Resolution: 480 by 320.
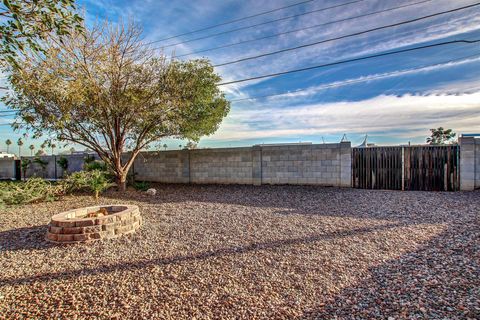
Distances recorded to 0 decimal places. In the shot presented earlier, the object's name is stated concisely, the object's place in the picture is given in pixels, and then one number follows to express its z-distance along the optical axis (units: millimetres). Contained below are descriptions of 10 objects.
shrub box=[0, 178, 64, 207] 7156
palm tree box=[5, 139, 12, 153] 27952
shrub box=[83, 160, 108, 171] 10302
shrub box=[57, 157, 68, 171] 13920
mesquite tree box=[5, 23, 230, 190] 6773
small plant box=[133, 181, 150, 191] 9800
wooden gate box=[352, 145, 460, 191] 7852
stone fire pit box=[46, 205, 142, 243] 4055
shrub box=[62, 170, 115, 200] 7933
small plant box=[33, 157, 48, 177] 14672
